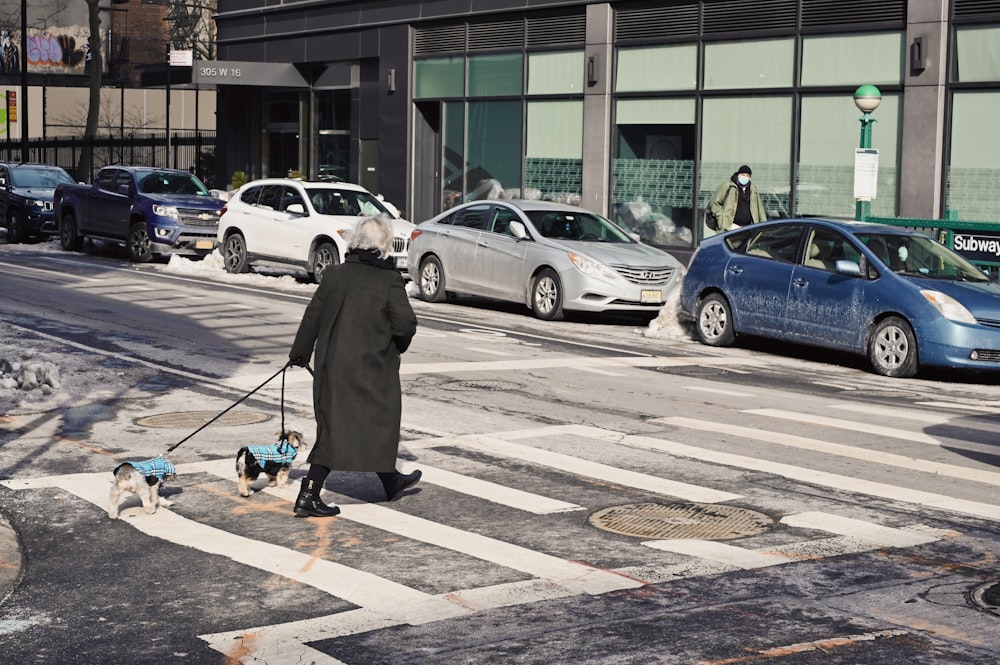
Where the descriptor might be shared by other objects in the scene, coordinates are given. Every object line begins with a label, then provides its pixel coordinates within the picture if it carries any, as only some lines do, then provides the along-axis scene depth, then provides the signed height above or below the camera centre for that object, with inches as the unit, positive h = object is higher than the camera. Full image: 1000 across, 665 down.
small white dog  323.9 -64.6
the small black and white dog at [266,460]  344.2 -63.4
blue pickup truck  1109.1 -24.5
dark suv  1304.1 -21.9
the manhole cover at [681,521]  316.5 -71.2
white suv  965.8 -27.3
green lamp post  813.9 +46.8
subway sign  725.3 -24.5
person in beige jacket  880.9 -6.9
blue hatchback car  599.2 -42.7
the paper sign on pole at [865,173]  795.4 +10.6
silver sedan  784.3 -39.7
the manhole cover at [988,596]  258.1 -69.4
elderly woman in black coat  326.6 -37.9
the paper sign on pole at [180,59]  1581.0 +124.7
